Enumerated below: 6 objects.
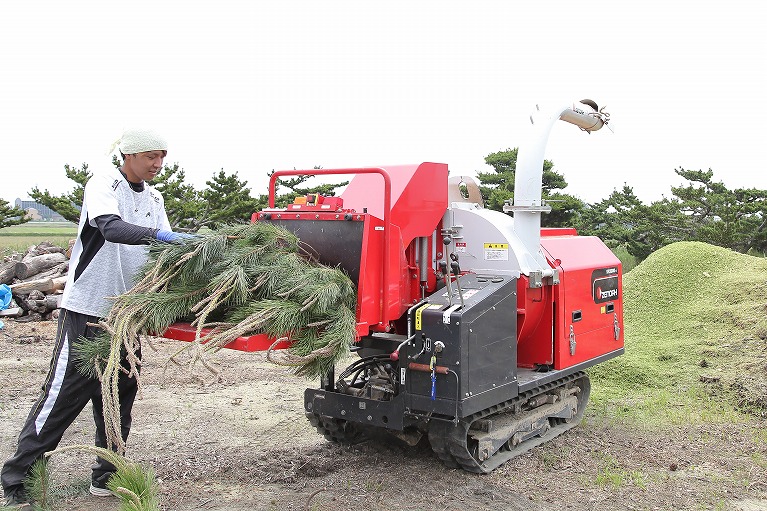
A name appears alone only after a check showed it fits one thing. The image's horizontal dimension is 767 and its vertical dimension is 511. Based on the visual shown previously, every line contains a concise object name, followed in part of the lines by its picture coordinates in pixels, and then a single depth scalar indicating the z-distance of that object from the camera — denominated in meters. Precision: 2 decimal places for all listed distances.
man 3.98
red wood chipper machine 4.43
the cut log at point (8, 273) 12.31
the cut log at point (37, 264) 12.55
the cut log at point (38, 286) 11.72
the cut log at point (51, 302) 11.52
